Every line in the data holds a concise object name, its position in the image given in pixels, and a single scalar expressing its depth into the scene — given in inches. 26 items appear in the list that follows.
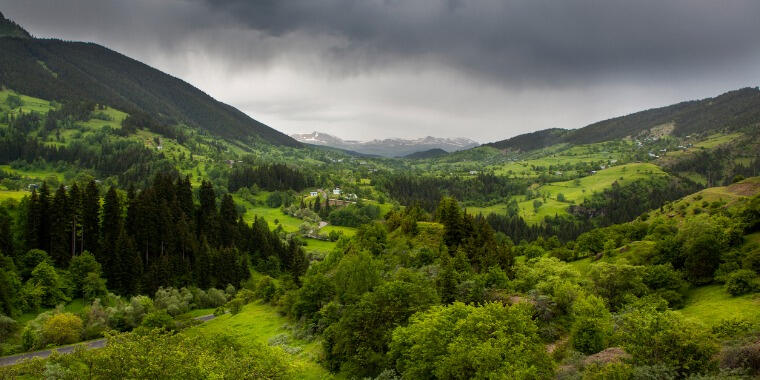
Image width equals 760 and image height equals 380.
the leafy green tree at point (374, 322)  1686.8
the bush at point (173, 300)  3120.1
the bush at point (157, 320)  2476.6
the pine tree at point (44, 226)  3348.9
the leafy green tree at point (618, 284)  1991.6
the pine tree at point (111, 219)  3612.2
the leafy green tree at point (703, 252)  2047.2
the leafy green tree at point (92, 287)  3034.0
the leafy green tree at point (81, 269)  3097.9
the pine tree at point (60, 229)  3292.3
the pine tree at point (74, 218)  3462.1
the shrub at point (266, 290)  3341.5
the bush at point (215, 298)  3558.1
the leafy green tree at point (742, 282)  1722.4
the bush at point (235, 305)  3206.2
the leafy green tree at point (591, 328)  1459.2
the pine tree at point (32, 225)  3265.3
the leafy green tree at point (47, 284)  2842.8
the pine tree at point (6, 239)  3034.0
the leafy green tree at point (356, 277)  2204.7
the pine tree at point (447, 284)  2037.4
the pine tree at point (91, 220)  3560.5
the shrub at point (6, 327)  2372.0
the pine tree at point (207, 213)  4537.4
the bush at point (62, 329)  2391.7
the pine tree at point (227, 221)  4635.8
